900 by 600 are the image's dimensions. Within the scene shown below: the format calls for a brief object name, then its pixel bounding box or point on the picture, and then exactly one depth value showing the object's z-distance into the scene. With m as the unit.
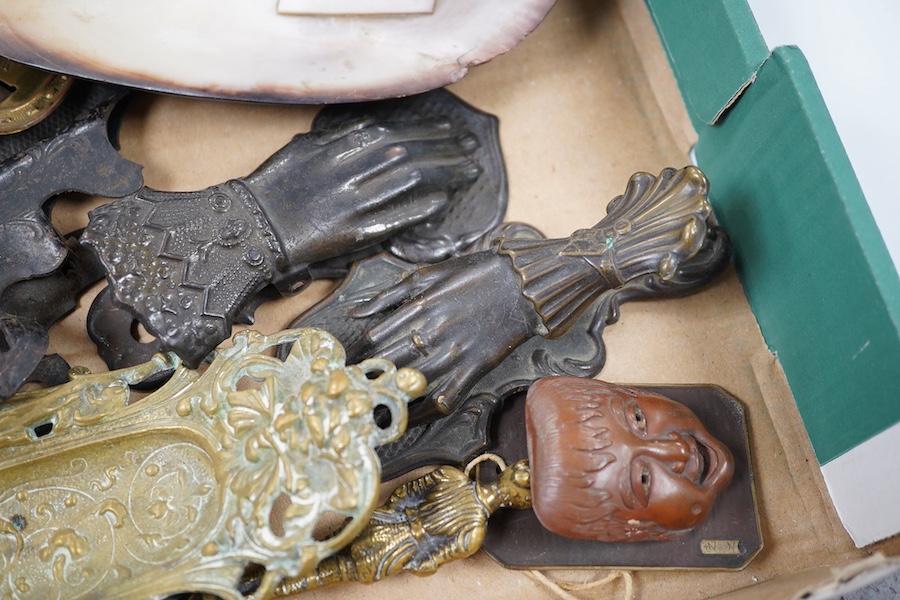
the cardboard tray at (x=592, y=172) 0.34
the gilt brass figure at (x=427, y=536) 0.32
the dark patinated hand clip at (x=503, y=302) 0.33
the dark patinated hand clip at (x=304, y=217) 0.33
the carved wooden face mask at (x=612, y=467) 0.30
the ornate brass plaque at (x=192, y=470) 0.29
